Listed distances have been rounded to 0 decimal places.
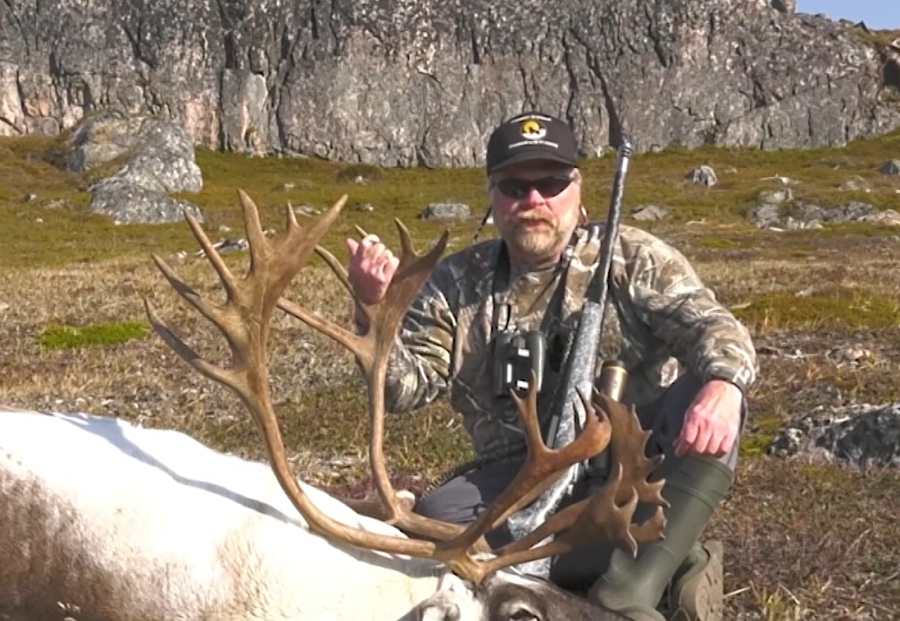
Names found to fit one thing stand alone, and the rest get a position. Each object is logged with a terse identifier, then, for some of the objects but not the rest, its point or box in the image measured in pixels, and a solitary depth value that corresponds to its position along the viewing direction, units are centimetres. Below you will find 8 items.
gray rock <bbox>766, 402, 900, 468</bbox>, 725
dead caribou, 365
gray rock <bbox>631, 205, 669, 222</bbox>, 5231
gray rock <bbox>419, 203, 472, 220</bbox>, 5522
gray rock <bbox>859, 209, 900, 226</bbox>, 4848
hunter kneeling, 453
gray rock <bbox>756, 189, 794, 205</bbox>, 5697
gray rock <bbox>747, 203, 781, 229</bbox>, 5197
